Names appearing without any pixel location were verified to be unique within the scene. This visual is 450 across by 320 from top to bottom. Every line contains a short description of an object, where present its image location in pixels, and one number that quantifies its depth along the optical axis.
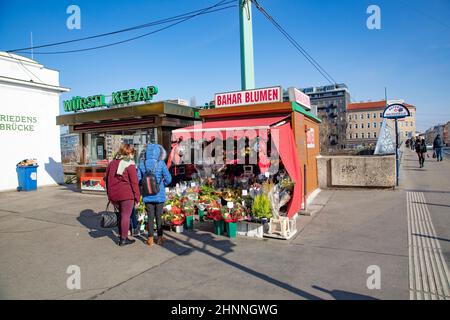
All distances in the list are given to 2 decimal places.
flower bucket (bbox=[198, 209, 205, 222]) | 6.32
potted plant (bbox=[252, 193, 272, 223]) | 5.41
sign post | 10.79
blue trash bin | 12.73
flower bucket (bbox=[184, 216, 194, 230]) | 6.17
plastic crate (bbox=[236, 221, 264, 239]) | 5.54
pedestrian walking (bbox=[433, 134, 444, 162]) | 17.97
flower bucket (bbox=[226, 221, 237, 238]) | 5.57
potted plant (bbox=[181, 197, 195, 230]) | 6.18
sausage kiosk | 10.09
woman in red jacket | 5.12
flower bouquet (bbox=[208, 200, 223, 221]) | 5.65
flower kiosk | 5.62
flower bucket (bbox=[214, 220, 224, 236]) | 5.73
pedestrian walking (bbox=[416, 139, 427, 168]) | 14.93
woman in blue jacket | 5.16
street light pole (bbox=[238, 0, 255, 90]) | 10.98
